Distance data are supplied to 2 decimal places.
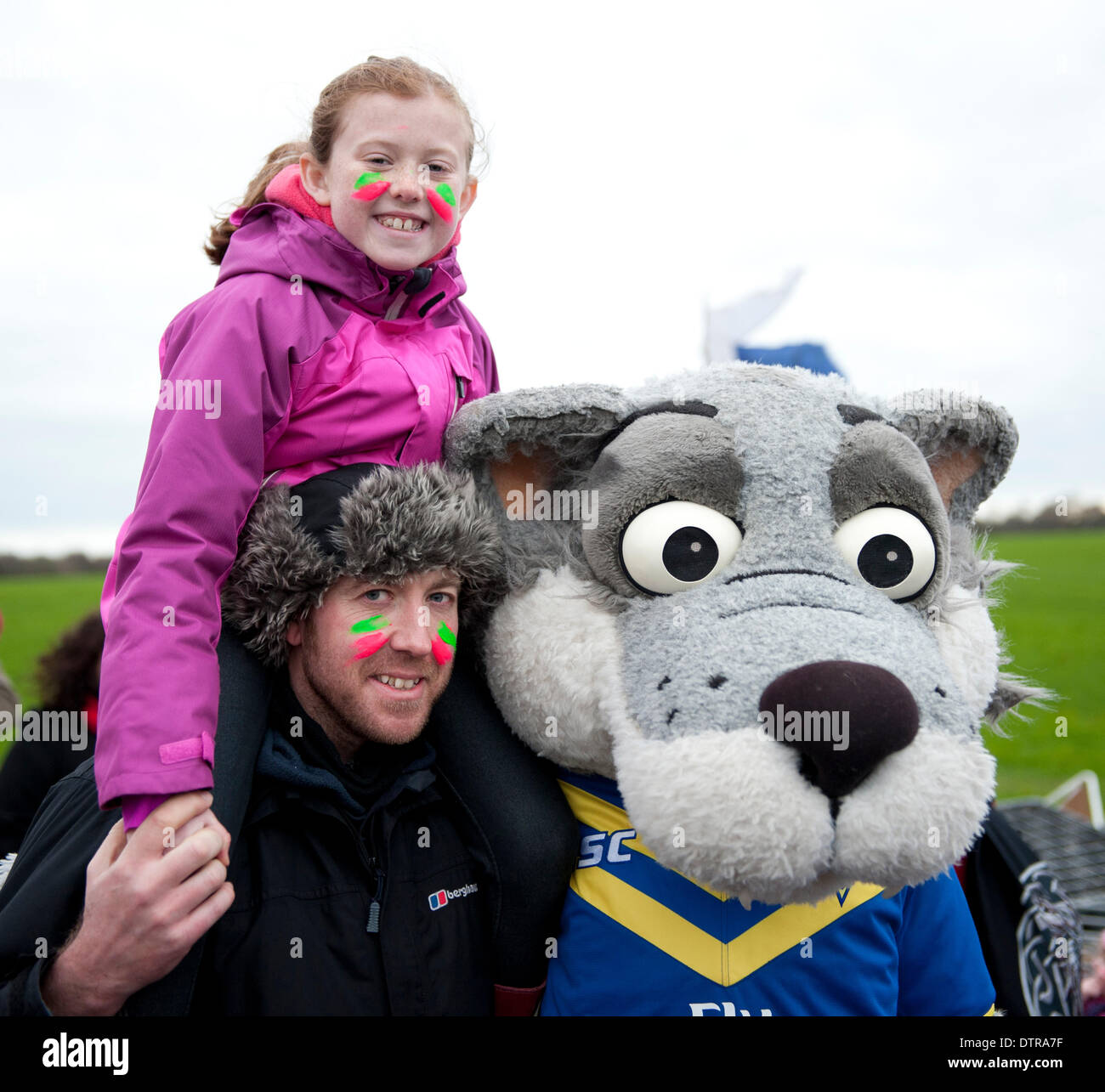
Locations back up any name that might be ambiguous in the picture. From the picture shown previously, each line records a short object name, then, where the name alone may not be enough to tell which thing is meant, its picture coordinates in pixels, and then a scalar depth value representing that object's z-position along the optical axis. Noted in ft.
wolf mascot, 5.95
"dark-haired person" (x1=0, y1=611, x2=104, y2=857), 12.64
